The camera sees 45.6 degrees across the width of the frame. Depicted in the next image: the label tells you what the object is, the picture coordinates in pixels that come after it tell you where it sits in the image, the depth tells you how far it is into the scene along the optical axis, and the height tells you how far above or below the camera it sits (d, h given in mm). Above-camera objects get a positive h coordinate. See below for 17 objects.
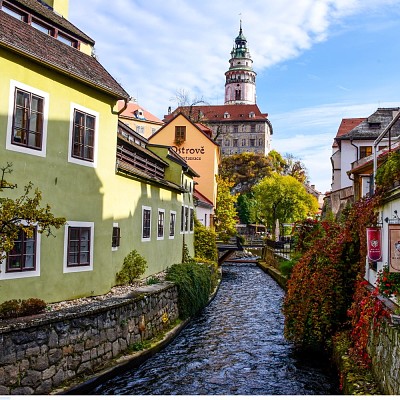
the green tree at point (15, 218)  8530 +285
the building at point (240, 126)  106388 +24976
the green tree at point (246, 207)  74062 +4707
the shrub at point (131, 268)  16016 -1152
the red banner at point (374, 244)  10414 -104
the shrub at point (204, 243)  30344 -422
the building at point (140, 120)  67681 +16732
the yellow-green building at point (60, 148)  10467 +2146
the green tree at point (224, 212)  43781 +2254
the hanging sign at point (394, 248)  8438 -150
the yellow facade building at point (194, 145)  38906 +7487
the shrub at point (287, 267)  26394 -1673
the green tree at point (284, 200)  54344 +4392
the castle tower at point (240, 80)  124375 +41274
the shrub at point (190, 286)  17438 -1976
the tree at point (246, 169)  77375 +11141
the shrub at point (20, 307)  9211 -1482
